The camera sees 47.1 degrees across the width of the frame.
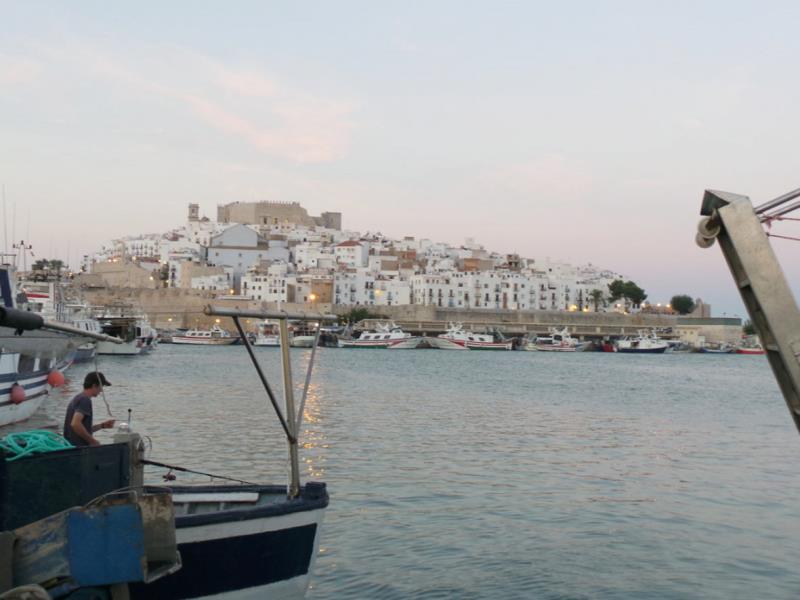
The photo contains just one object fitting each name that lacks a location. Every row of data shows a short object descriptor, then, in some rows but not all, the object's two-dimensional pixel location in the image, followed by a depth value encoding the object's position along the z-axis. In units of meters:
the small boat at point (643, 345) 121.81
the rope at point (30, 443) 7.25
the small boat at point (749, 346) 131.50
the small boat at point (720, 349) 131.38
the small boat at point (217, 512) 7.24
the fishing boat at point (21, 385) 22.28
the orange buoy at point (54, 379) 21.84
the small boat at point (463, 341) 115.25
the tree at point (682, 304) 172.25
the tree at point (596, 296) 164.74
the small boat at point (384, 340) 111.62
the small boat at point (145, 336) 80.29
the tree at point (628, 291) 162.62
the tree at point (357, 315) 134.56
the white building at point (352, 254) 171.00
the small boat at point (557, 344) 121.00
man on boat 8.96
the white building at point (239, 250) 166.75
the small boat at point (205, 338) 112.19
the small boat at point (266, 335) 110.88
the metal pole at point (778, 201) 6.91
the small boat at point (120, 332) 70.50
